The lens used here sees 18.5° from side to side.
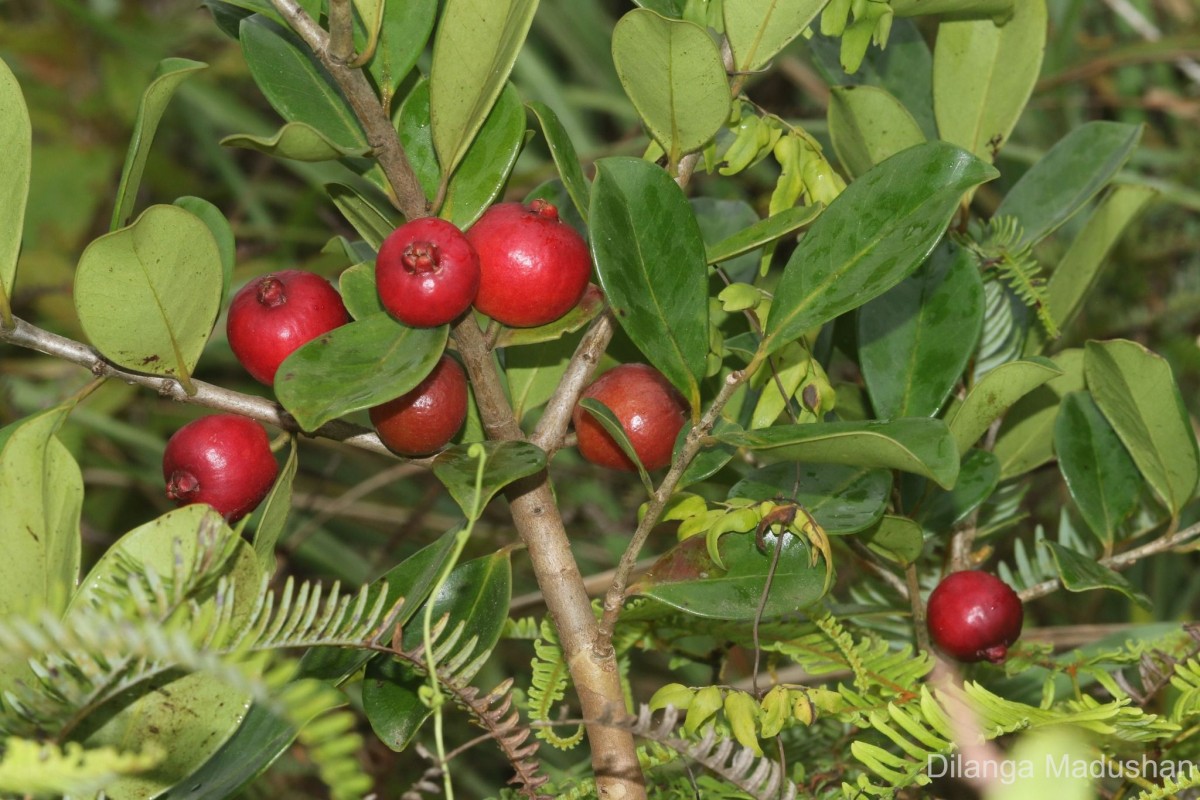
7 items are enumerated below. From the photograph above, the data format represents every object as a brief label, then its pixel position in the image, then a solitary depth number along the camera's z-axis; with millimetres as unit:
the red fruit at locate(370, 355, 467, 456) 808
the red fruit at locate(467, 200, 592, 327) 803
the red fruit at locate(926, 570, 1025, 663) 841
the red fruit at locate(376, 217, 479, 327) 787
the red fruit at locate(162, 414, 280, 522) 811
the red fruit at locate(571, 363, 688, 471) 822
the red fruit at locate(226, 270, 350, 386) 813
